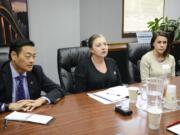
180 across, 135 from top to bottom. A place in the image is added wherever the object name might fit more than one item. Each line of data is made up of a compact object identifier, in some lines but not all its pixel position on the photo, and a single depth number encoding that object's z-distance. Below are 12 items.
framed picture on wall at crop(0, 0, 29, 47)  3.11
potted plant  4.54
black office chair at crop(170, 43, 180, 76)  4.49
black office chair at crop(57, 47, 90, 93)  2.56
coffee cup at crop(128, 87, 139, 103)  1.90
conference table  1.42
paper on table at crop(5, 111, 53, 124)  1.55
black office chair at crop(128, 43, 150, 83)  2.98
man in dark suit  1.95
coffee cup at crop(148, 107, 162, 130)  1.43
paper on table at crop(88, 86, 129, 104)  1.95
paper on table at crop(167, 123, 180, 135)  1.41
